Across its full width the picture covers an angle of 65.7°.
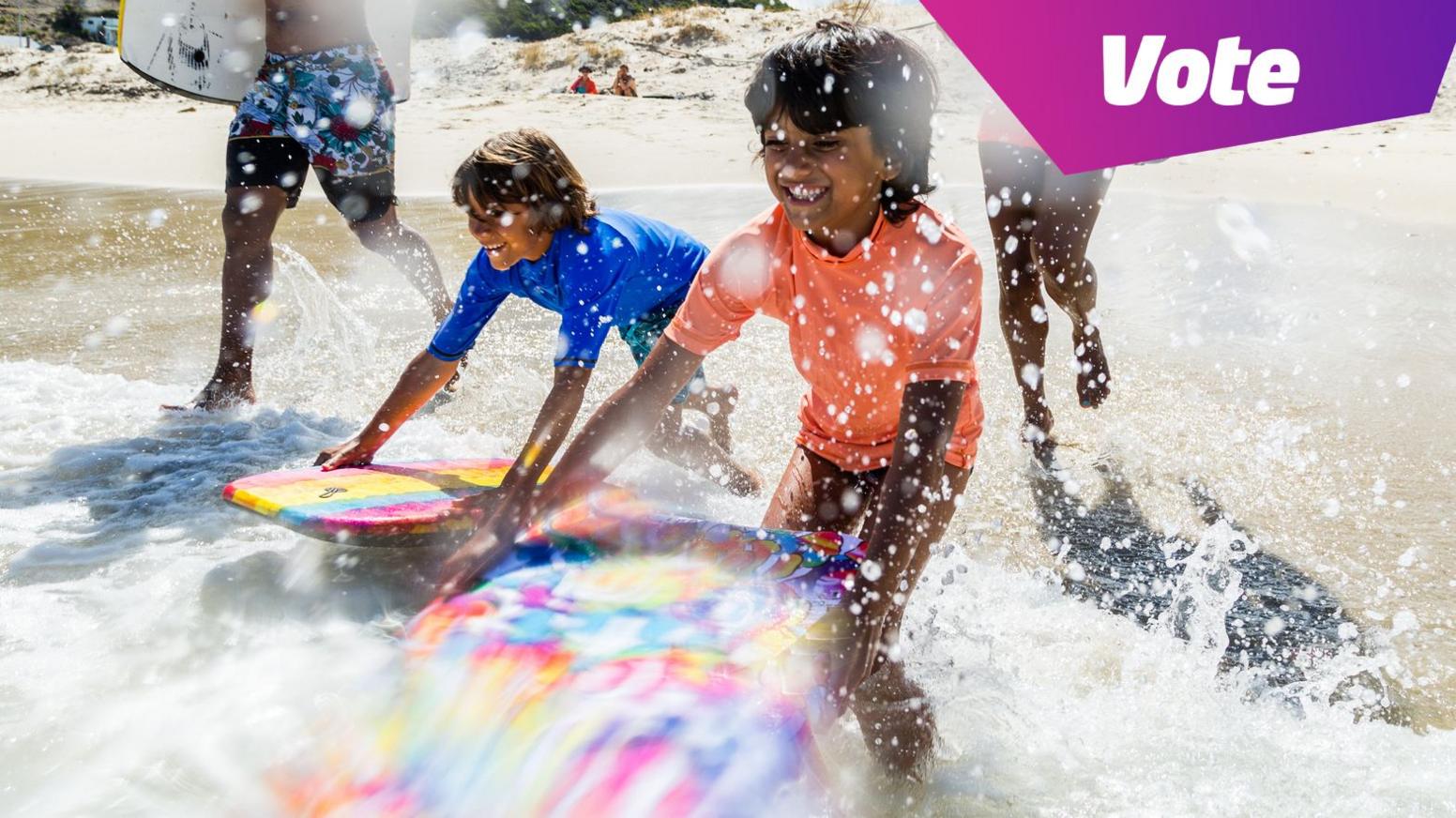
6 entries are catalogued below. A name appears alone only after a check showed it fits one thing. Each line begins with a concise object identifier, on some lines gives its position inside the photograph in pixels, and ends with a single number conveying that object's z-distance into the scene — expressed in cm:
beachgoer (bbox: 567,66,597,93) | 1341
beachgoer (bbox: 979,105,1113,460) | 310
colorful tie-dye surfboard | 160
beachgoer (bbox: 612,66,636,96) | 1340
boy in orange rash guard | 181
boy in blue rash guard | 253
